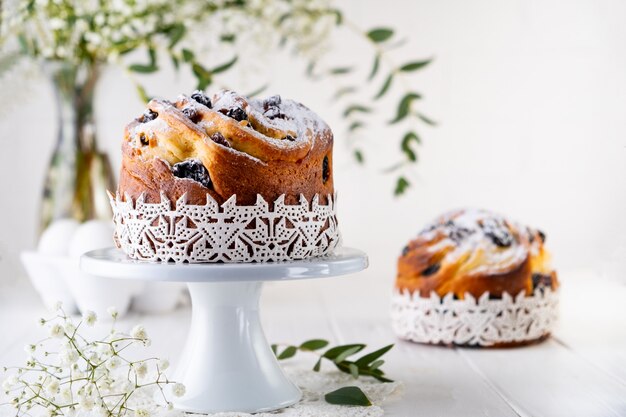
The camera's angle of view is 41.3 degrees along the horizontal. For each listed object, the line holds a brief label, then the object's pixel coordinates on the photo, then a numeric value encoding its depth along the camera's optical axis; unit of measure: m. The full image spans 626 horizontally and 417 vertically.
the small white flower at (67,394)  1.04
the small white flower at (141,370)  1.05
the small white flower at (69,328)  1.05
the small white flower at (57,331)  1.03
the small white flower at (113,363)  1.04
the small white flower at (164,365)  1.07
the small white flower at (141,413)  1.03
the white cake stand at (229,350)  1.17
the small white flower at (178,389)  1.07
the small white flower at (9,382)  1.03
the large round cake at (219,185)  1.11
